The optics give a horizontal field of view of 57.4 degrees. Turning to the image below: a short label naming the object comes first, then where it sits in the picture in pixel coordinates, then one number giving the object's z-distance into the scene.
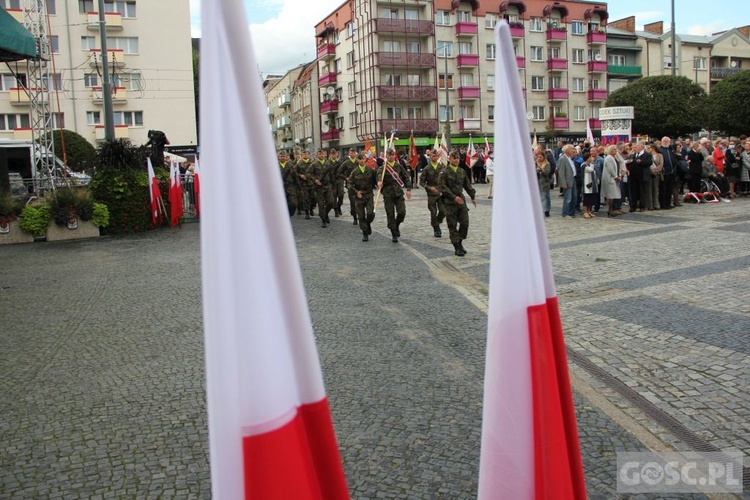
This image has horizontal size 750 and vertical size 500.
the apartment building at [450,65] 61.94
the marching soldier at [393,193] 14.51
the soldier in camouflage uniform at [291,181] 20.66
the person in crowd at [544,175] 17.77
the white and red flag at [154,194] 18.23
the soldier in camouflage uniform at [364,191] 14.84
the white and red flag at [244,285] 1.52
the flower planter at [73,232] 17.16
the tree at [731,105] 47.16
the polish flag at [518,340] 2.10
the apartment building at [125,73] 47.25
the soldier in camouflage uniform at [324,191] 18.30
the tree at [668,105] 45.94
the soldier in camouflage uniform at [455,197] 12.44
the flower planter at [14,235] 16.91
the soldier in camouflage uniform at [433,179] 13.30
